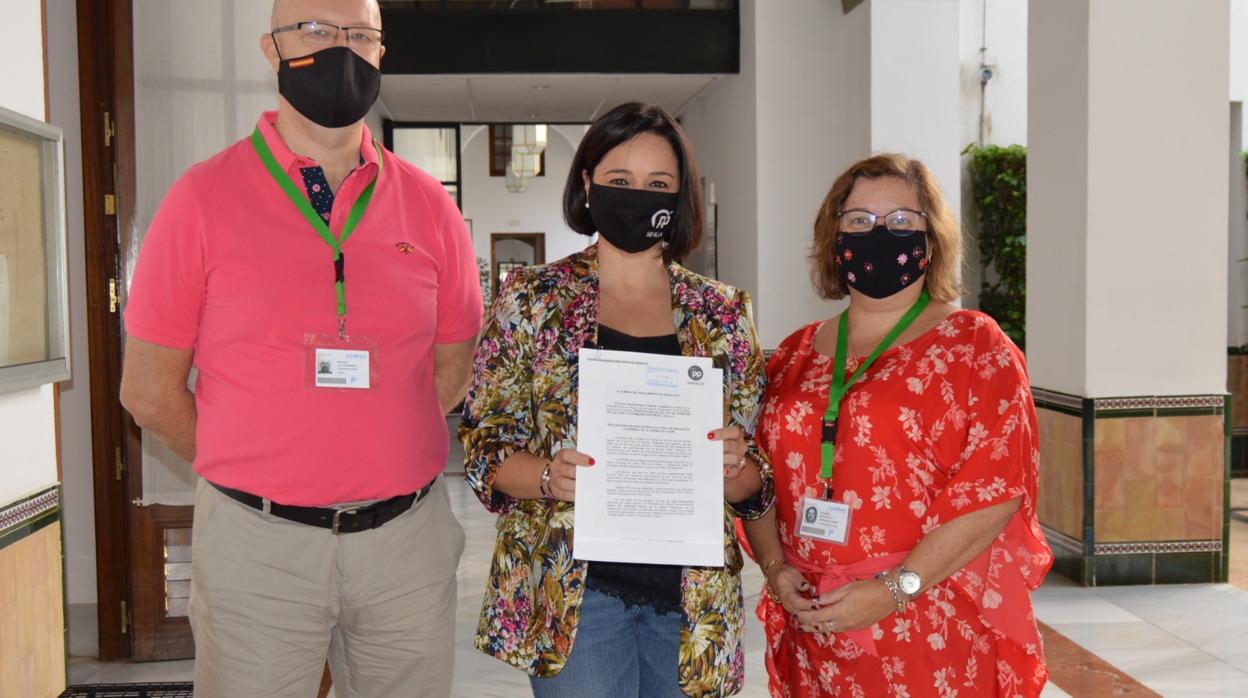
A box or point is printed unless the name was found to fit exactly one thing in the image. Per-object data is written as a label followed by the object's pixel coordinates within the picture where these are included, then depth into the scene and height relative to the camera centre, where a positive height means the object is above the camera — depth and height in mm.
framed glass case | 2516 +145
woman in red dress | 1883 -327
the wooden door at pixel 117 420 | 3980 -399
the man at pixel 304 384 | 1851 -122
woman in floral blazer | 1735 -202
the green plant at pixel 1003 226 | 8523 +652
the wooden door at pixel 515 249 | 25375 +1488
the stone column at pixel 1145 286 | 5035 +98
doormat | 3803 -1334
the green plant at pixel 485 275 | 17812 +631
